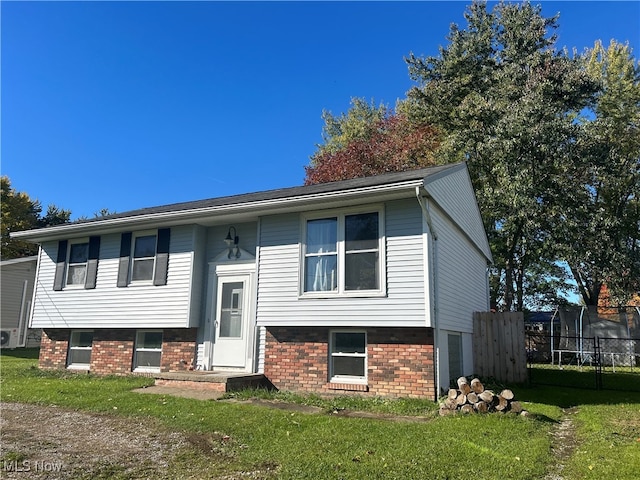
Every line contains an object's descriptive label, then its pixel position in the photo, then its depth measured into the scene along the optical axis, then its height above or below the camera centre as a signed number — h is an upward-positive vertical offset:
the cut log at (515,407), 7.03 -1.14
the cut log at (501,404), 7.08 -1.10
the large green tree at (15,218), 32.06 +7.33
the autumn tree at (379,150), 24.30 +10.01
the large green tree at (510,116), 18.84 +9.58
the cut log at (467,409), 7.13 -1.20
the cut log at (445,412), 7.14 -1.26
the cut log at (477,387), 7.37 -0.89
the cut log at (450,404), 7.27 -1.15
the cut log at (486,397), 7.16 -1.01
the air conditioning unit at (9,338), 22.00 -0.90
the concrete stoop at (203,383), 8.92 -1.19
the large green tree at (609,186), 18.83 +6.77
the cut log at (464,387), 7.37 -0.89
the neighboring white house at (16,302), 22.37 +0.89
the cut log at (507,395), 7.17 -0.97
